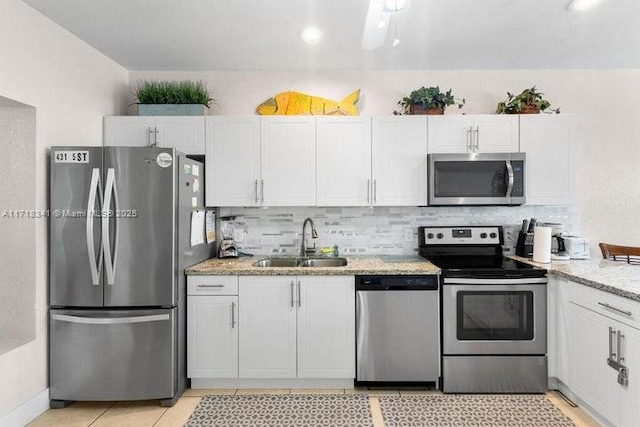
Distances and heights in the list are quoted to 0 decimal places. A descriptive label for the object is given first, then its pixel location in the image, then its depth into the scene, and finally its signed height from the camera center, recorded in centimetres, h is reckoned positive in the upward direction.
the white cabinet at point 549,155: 308 +48
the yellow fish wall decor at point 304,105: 338 +98
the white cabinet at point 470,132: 310 +67
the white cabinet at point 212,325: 276 -80
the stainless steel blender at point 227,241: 325 -23
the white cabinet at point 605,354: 198 -81
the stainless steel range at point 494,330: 269 -83
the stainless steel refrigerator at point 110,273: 250 -38
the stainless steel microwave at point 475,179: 303 +28
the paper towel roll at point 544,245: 290 -24
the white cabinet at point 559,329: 256 -80
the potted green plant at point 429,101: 311 +93
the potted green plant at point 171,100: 316 +97
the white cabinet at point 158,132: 312 +69
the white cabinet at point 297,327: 275 -81
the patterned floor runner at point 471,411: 235 -129
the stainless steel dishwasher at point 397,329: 272 -82
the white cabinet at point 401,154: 310 +49
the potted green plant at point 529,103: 313 +91
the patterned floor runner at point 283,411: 236 -129
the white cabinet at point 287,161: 312 +44
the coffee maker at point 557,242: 304 -24
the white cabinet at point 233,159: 312 +46
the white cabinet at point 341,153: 312 +50
